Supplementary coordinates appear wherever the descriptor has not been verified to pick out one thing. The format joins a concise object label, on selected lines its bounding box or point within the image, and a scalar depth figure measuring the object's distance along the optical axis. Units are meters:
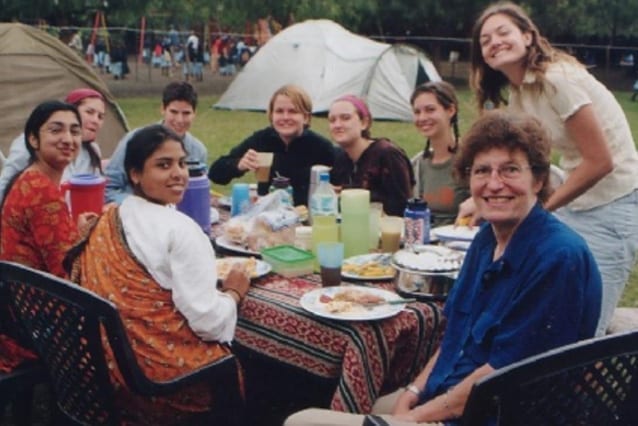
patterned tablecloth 2.72
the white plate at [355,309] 2.75
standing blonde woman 3.30
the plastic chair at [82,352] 2.54
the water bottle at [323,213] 3.35
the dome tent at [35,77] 9.78
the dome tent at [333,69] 16.05
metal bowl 2.94
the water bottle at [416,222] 3.43
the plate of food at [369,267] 3.18
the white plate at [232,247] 3.53
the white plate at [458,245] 3.42
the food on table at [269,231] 3.54
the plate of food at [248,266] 3.15
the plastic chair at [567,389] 1.89
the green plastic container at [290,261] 3.23
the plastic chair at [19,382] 3.07
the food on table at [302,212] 3.95
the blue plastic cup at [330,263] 3.04
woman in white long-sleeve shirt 2.69
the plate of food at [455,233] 3.50
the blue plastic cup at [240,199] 4.10
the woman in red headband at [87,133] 4.69
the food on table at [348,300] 2.82
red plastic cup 3.62
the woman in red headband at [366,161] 4.23
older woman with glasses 2.29
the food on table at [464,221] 3.66
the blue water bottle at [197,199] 3.79
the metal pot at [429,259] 2.98
